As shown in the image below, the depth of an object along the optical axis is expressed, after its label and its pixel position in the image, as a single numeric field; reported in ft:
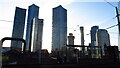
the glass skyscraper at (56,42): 353.10
